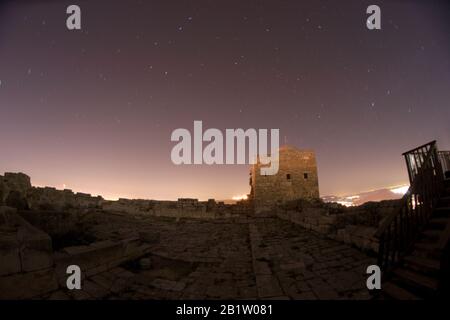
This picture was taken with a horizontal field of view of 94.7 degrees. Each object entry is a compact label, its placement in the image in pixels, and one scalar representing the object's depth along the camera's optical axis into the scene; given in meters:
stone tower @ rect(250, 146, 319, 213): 20.28
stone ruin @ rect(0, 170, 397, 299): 3.19
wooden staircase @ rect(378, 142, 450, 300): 2.93
